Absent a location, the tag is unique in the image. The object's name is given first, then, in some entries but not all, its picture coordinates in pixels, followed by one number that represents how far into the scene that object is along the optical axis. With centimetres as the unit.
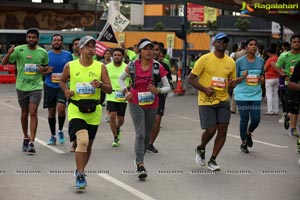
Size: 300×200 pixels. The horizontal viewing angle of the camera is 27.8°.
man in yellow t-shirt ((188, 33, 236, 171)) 837
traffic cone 2333
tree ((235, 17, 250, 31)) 5033
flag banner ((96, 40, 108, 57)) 1516
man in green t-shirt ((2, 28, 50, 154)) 964
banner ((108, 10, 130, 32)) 1955
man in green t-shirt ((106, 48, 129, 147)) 1067
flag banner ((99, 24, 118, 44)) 1695
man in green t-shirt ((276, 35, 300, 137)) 1133
